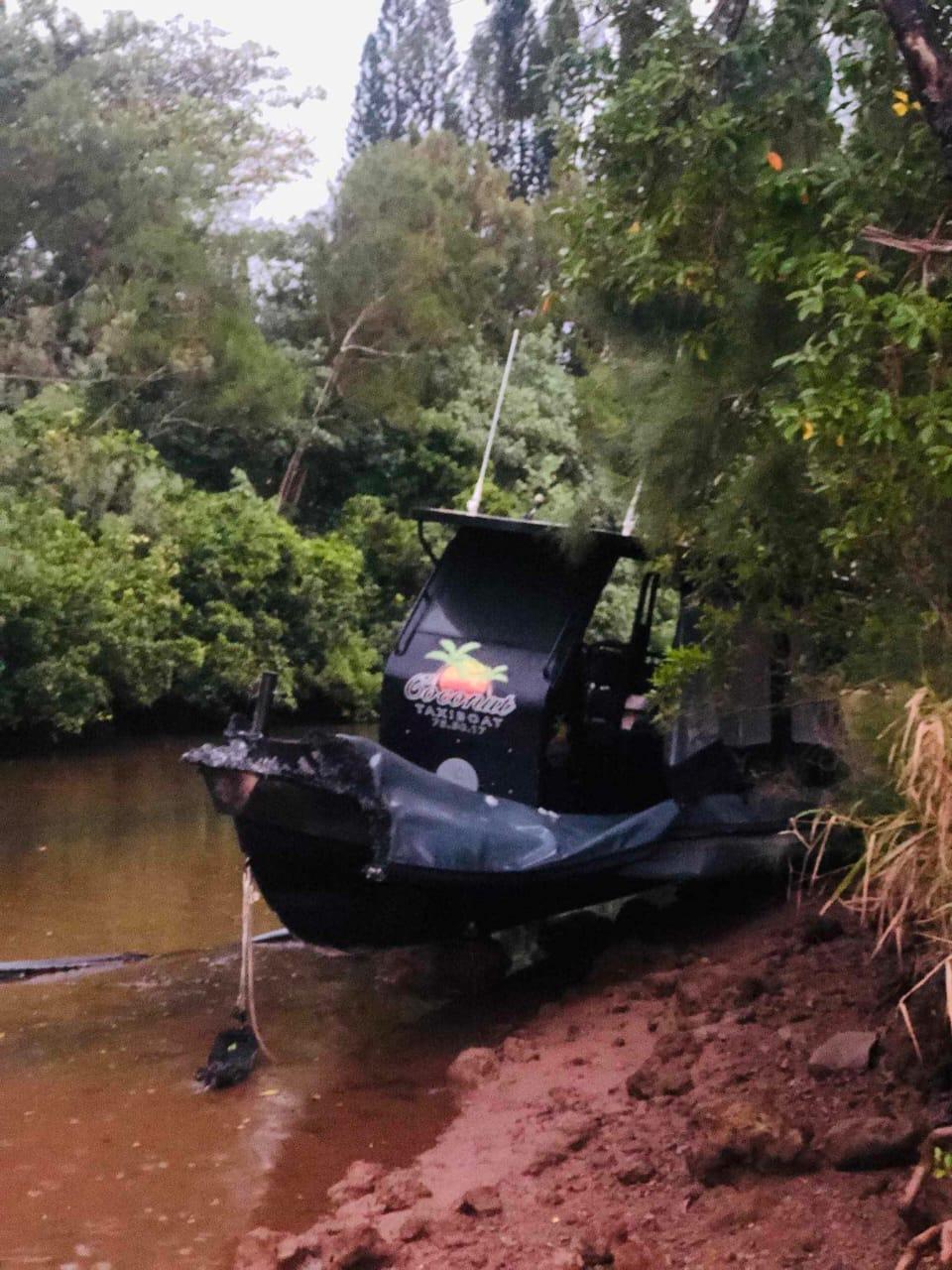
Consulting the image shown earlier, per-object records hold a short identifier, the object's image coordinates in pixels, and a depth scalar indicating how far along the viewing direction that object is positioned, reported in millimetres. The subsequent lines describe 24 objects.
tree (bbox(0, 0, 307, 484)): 22594
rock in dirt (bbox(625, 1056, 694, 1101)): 5132
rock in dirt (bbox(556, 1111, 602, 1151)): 4895
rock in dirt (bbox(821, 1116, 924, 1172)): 4133
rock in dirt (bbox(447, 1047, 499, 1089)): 5906
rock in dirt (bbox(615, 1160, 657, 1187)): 4508
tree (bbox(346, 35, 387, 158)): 33938
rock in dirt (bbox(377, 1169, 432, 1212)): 4570
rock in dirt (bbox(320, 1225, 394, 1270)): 4102
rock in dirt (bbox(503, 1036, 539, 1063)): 5996
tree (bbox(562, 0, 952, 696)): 4637
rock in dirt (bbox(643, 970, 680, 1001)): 6512
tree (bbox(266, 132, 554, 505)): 26250
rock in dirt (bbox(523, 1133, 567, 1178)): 4742
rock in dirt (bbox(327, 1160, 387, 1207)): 4777
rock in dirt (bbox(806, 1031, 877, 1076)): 4836
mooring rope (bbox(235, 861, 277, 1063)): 6078
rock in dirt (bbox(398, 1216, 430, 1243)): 4242
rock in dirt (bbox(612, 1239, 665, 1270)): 3955
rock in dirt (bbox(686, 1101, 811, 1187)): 4258
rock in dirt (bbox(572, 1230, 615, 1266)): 4012
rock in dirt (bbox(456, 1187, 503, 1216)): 4387
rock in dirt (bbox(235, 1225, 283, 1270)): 4398
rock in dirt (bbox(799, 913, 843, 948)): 6293
